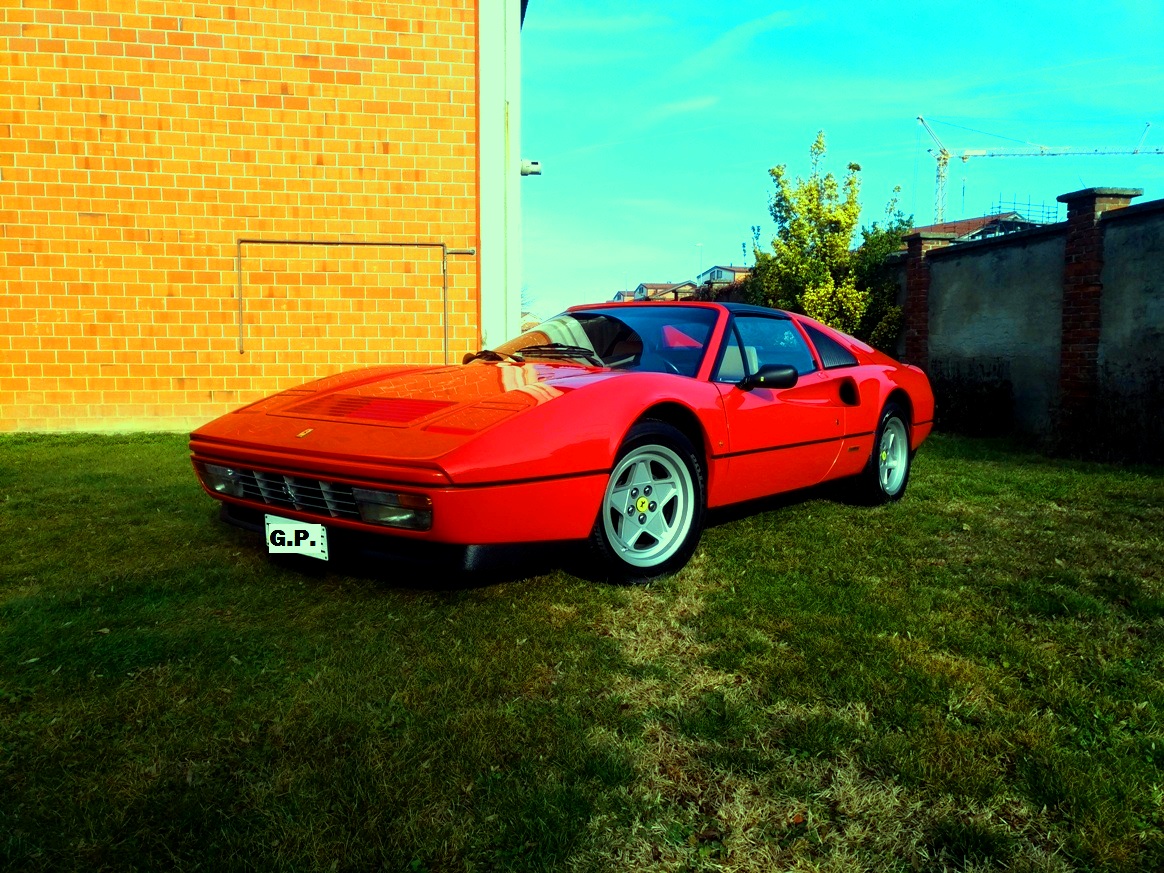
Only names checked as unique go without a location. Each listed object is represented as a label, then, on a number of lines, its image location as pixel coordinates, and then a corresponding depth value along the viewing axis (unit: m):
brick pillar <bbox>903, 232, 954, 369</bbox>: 10.67
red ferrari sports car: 2.66
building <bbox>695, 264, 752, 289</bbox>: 58.59
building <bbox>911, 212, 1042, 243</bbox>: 29.18
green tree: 11.68
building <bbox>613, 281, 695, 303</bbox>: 31.24
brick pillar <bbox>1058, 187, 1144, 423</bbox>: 7.95
